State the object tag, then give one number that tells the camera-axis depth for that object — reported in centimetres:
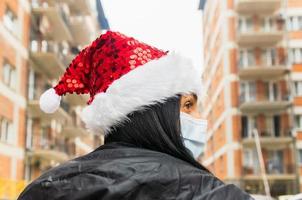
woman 126
